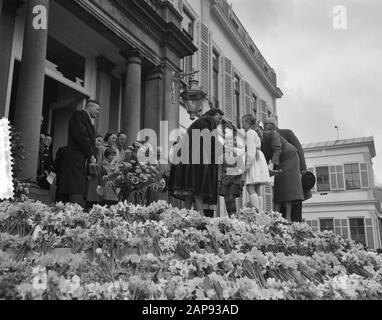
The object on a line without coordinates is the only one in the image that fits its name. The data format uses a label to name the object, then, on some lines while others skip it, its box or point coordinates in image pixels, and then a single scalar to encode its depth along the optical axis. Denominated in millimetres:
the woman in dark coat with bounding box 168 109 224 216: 5633
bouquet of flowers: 5695
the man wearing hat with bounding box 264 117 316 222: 6488
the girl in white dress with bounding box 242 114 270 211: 6078
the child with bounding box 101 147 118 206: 6434
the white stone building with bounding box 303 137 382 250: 31491
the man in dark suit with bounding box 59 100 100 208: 5621
